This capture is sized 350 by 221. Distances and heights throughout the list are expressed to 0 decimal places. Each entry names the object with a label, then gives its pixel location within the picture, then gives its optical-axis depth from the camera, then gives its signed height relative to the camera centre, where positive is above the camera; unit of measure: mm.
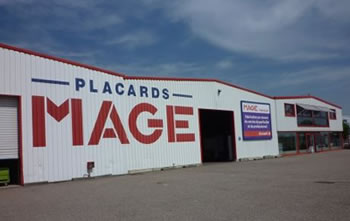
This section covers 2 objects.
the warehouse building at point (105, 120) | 16391 +1197
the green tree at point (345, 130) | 69375 -130
